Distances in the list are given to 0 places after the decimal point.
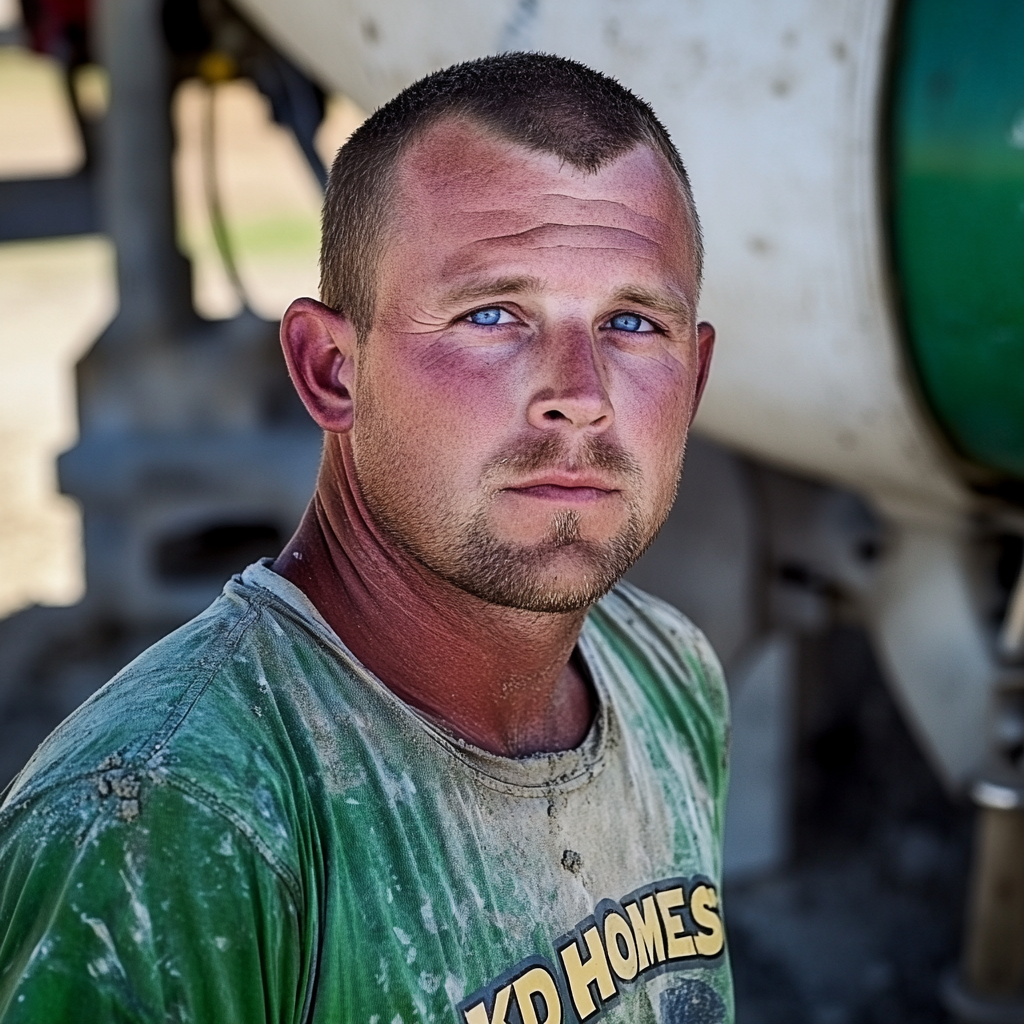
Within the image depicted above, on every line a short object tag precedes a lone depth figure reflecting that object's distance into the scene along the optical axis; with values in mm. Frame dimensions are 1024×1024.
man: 1082
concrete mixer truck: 1757
